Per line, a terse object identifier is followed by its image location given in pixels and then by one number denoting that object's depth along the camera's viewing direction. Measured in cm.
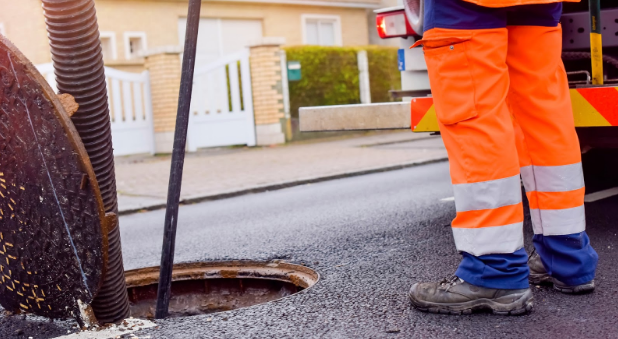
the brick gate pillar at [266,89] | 1310
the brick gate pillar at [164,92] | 1301
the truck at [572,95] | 323
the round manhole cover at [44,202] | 218
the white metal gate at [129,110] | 1259
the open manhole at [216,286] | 346
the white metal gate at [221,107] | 1309
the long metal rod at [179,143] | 262
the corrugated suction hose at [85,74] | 236
